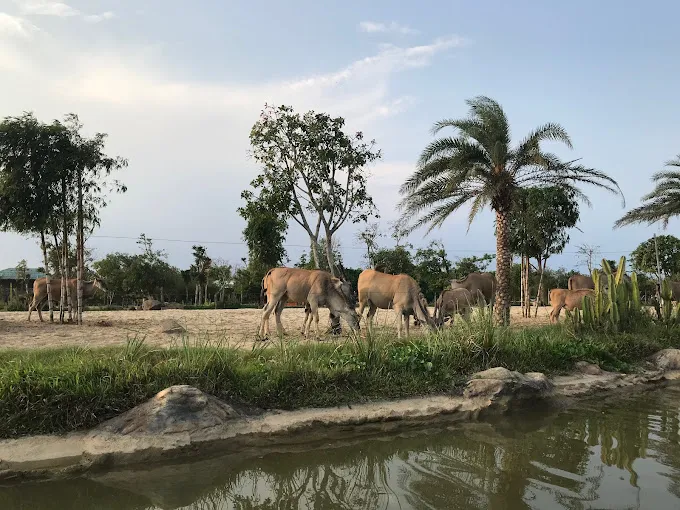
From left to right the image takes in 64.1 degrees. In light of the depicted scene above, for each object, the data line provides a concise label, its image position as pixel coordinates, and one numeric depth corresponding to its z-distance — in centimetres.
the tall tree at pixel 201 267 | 4344
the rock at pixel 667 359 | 1002
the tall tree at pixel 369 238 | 3538
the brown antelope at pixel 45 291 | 1738
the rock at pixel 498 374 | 755
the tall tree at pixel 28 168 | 1434
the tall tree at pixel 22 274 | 3844
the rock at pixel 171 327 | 1267
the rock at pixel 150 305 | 2908
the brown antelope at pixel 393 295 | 1229
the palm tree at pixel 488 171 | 1432
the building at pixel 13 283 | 3897
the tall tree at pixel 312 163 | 1549
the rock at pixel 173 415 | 568
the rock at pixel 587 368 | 916
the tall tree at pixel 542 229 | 2095
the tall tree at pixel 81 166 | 1483
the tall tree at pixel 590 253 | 3647
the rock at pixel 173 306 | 3259
